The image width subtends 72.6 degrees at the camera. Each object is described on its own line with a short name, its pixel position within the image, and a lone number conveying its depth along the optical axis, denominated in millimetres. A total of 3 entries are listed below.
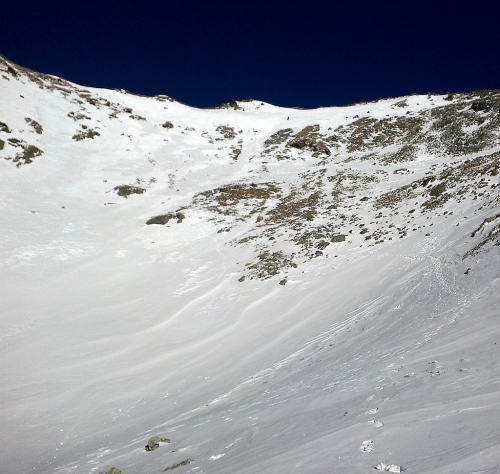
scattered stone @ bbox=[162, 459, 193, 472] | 5371
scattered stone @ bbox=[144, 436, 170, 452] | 6449
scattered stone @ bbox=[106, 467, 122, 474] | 5778
